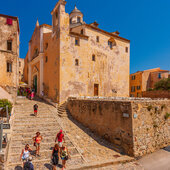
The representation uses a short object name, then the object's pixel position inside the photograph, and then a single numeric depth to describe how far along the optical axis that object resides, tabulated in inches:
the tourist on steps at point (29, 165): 240.4
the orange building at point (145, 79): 1356.9
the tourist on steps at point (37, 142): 308.9
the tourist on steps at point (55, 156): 258.5
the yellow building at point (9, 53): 681.0
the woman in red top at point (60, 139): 323.8
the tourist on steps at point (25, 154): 256.5
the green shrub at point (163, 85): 1122.7
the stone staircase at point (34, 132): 289.9
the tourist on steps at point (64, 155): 267.1
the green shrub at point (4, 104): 444.2
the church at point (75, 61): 684.1
